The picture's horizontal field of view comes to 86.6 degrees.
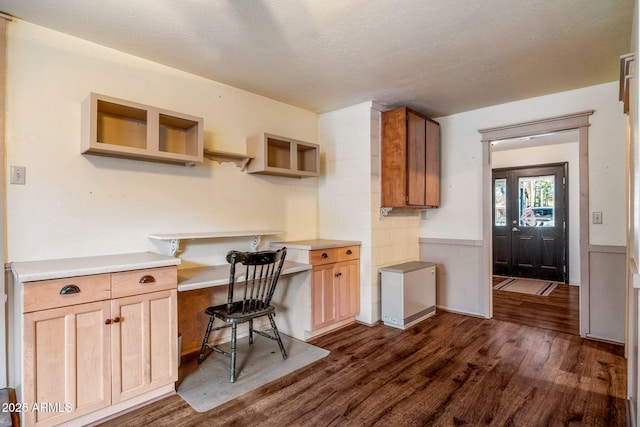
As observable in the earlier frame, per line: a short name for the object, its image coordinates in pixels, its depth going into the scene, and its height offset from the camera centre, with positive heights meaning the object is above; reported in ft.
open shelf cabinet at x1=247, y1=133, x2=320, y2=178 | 10.11 +1.94
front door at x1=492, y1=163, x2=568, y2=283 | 18.25 -0.48
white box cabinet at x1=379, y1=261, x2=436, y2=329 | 11.08 -2.69
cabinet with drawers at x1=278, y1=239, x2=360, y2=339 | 10.13 -2.17
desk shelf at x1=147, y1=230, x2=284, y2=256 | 7.98 -0.50
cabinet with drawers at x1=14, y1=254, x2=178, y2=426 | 5.44 -2.26
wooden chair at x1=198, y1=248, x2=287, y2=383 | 7.63 -2.23
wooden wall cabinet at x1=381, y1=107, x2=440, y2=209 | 11.42 +1.92
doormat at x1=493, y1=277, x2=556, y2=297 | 16.20 -3.69
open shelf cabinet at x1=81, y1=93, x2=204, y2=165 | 7.02 +1.99
